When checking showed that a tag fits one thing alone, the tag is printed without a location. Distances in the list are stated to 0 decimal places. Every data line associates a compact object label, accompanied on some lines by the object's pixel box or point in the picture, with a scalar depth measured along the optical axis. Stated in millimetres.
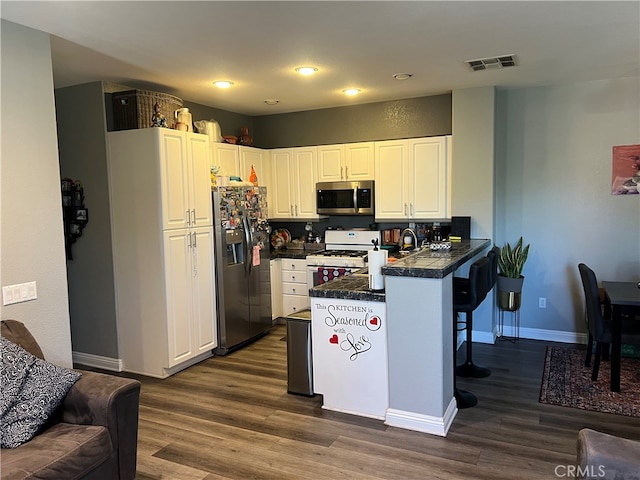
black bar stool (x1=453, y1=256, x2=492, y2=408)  3445
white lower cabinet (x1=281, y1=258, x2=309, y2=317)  5555
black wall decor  4297
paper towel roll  3182
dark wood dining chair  3549
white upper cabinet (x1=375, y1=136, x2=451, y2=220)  4961
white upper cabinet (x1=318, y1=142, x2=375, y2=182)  5367
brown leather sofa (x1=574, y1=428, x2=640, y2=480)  1701
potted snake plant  4660
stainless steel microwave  5352
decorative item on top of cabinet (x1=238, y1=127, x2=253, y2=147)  5614
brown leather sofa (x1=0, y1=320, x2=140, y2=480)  2020
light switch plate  2752
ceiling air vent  3662
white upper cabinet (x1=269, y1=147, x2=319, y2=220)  5734
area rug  3389
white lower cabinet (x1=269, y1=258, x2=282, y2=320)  5539
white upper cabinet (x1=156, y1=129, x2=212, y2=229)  3988
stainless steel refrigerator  4605
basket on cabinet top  4027
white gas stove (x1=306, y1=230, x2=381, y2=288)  5227
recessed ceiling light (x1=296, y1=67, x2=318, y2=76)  3809
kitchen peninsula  2992
